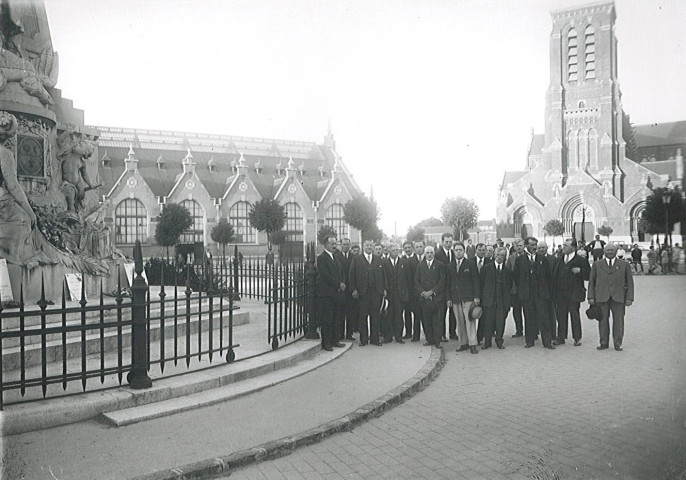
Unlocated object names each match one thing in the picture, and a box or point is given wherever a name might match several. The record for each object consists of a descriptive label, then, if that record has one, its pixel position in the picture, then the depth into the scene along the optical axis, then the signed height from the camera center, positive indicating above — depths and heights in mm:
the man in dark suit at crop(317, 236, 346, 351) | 8164 -907
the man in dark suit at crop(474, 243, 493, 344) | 9291 -547
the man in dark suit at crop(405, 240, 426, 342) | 9539 -1328
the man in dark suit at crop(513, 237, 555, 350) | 9258 -1055
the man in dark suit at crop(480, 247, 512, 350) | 9094 -1126
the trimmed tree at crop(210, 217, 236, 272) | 47281 -48
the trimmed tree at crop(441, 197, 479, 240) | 50656 +1913
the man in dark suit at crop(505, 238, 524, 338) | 9538 -1110
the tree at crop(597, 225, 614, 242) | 50531 +0
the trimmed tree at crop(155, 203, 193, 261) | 39812 +676
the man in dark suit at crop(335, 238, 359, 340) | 9156 -1010
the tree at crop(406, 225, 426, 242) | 48034 -221
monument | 7359 +988
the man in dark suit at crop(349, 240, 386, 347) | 9062 -970
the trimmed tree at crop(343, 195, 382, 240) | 50719 +1666
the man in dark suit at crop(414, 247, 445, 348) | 9039 -1086
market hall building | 50656 +5504
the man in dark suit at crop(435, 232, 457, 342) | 9337 -417
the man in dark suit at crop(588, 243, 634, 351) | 8742 -1035
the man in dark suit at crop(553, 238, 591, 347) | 9352 -1061
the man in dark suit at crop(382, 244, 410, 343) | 9469 -1160
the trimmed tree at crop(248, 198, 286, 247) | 44938 +1425
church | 53656 +8516
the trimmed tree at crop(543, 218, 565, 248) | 52375 +325
